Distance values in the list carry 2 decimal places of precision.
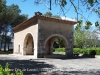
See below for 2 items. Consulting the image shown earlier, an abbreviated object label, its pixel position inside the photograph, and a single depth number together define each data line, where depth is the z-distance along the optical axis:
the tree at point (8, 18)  19.68
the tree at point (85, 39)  23.50
